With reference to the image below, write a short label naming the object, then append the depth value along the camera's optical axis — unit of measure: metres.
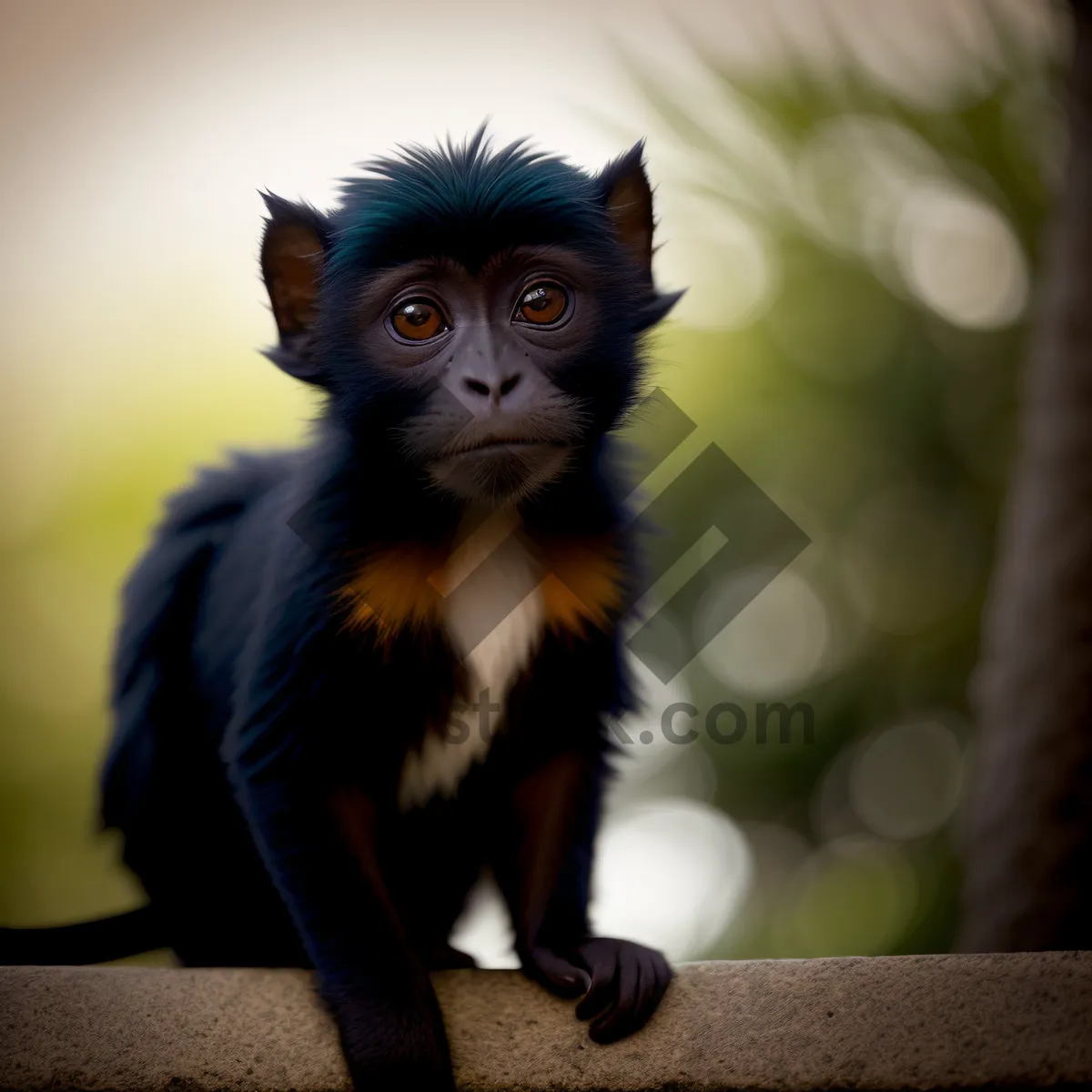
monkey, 2.55
